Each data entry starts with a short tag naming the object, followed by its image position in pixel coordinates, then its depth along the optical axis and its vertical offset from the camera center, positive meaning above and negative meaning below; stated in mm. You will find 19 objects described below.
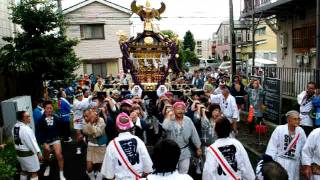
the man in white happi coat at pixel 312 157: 5184 -1313
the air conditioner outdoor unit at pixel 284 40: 18656 +1030
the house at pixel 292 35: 12977 +1179
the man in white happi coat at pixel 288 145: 5551 -1214
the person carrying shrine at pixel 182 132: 6395 -1120
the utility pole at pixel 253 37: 16812 +1091
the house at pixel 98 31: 29250 +2790
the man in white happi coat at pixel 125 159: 4762 -1150
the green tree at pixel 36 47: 11234 +696
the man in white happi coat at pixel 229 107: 9305 -1069
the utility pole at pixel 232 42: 17297 +938
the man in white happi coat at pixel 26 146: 6953 -1383
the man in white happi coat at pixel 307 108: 8961 -1110
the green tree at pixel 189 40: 64988 +4166
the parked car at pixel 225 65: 37884 -185
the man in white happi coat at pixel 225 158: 4496 -1120
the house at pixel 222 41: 56794 +3408
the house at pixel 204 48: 90312 +3846
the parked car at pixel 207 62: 48344 +209
